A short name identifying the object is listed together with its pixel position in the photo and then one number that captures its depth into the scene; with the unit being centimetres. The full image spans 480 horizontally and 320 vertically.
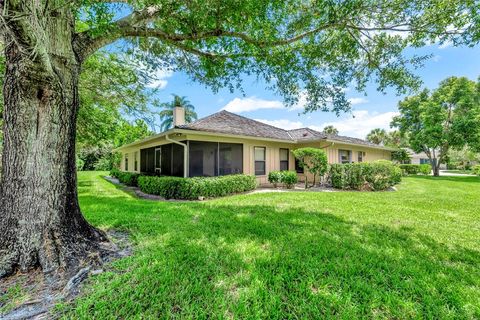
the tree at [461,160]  3784
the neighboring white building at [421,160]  4493
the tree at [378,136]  4022
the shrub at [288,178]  1148
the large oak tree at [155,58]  273
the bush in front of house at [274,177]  1155
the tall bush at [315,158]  1098
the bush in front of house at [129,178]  1273
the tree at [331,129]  4175
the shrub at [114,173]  1668
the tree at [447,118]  1850
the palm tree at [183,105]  3281
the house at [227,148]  930
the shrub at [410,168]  2517
